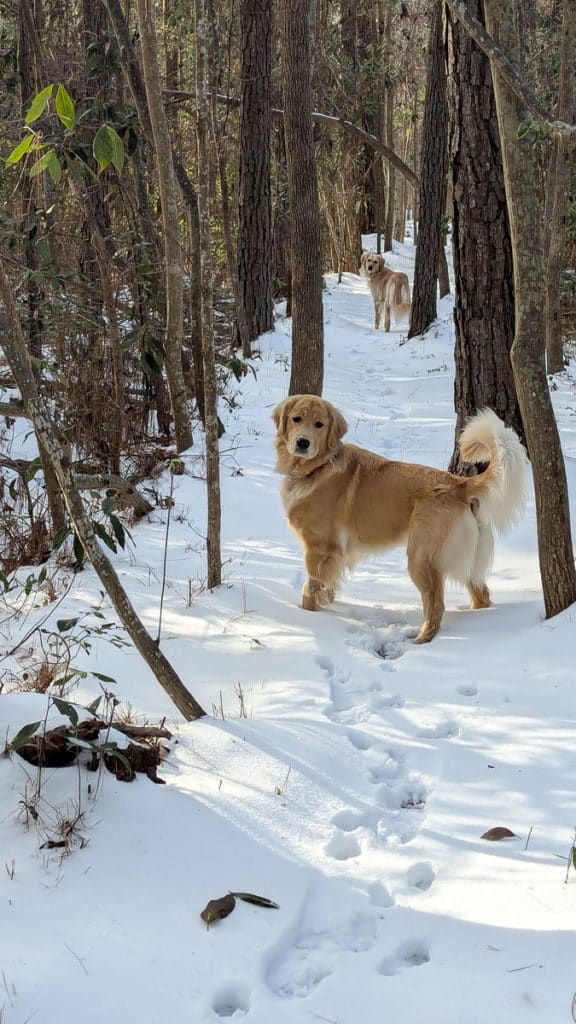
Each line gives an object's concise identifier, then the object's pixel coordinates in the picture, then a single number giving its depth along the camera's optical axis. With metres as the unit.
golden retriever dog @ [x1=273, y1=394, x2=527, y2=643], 4.28
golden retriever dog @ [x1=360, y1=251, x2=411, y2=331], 15.48
